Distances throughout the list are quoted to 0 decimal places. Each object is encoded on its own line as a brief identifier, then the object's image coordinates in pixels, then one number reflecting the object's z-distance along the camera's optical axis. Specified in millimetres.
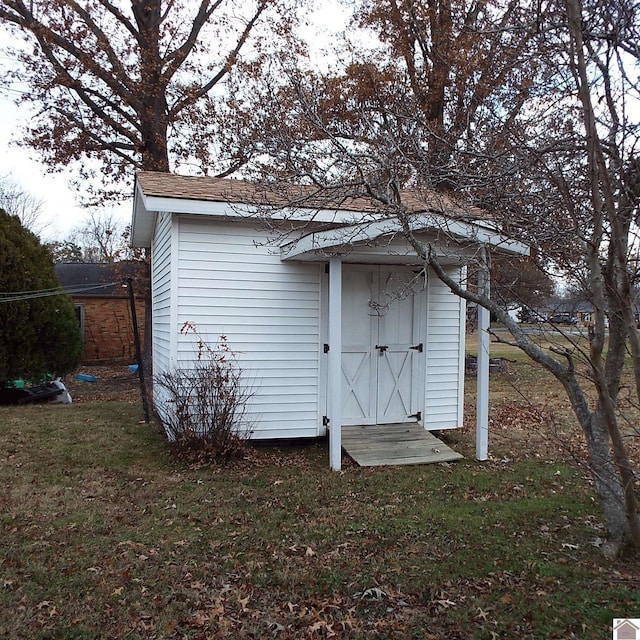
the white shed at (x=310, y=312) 5828
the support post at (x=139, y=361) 7861
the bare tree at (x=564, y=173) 2525
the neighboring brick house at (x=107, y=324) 16797
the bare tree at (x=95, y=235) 34500
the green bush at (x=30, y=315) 9781
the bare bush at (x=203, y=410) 5773
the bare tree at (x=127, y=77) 13750
